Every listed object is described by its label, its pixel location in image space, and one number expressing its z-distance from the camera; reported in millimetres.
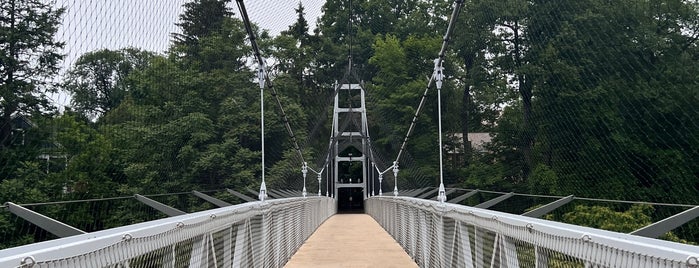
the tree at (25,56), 10688
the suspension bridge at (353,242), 1488
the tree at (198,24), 32656
